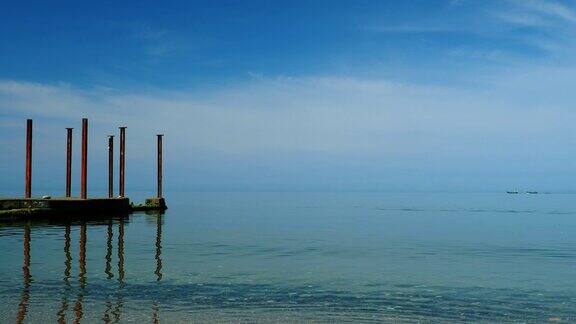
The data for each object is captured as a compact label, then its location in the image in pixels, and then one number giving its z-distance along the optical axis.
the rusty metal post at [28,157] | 51.59
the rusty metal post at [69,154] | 56.66
